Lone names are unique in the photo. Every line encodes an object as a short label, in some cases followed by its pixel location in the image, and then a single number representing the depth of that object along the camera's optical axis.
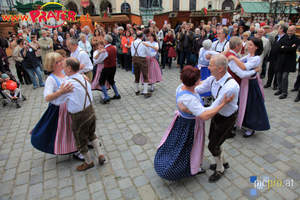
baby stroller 5.77
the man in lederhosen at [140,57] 5.68
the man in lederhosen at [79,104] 2.61
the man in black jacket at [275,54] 5.77
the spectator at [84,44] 7.21
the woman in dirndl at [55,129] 2.98
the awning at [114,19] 14.95
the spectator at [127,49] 8.84
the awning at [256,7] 18.45
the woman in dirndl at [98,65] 5.16
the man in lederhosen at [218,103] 2.34
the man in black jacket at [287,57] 5.46
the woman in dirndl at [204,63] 4.88
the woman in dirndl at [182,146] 2.47
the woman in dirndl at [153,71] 6.24
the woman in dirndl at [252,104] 3.70
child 5.75
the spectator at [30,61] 6.96
